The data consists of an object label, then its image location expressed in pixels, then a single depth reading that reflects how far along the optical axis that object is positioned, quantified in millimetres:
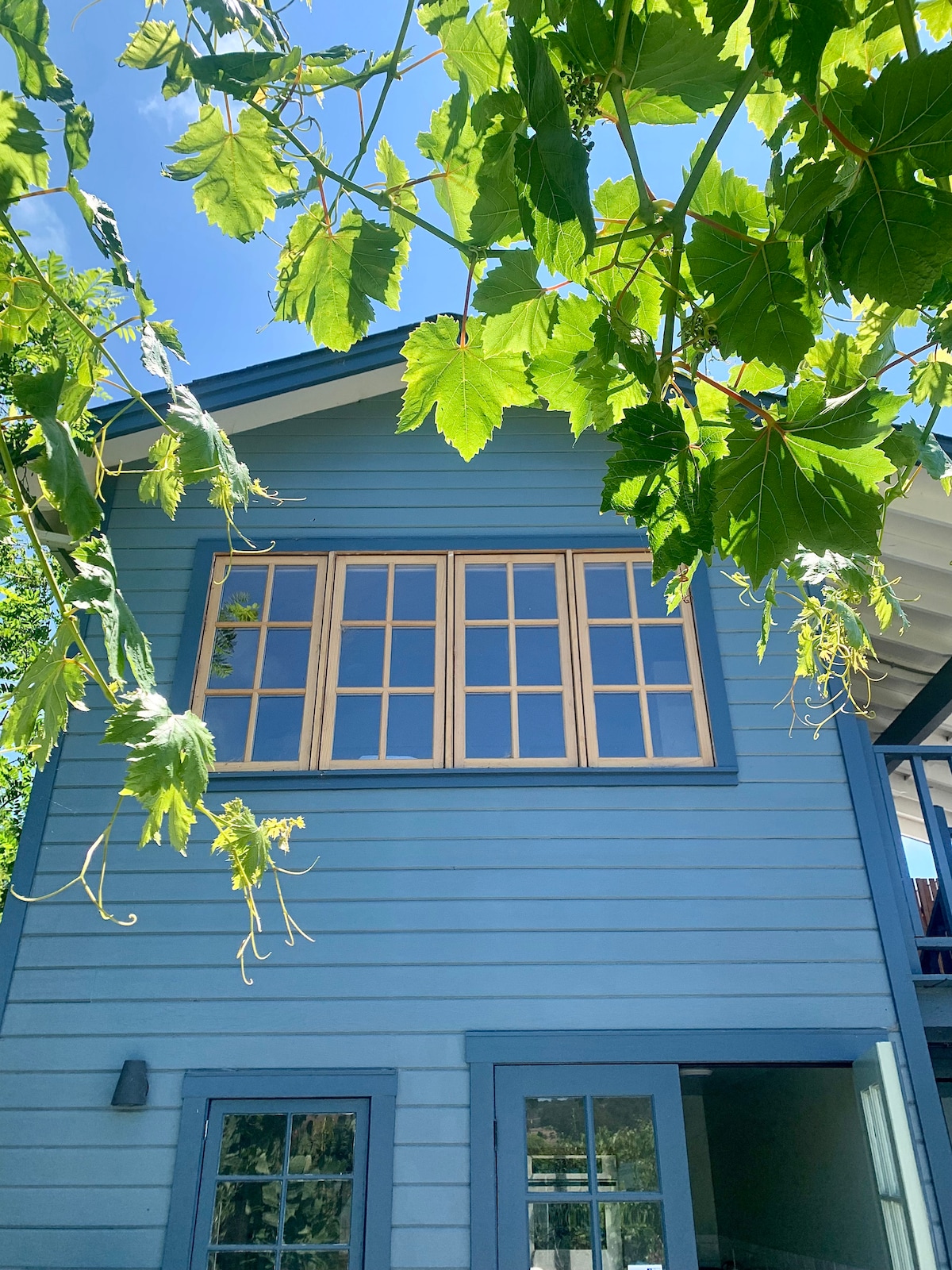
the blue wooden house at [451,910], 3361
